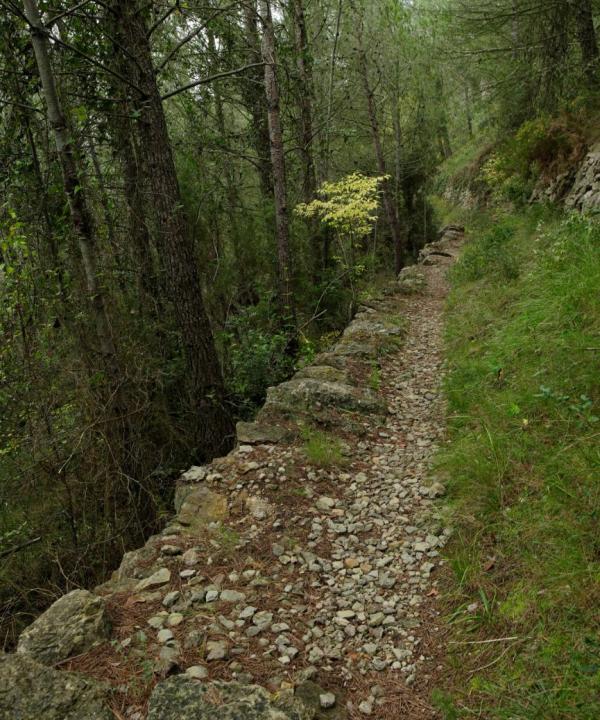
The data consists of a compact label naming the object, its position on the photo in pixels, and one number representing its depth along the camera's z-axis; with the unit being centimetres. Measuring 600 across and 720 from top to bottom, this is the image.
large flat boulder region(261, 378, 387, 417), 516
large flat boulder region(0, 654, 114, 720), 204
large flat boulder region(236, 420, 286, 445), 466
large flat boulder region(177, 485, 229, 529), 371
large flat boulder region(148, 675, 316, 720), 207
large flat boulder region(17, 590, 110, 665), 249
